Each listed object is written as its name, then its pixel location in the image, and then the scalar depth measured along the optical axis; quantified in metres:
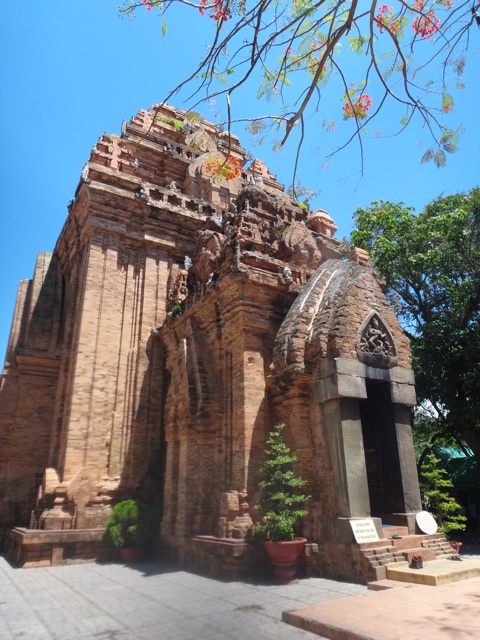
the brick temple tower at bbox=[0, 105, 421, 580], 8.65
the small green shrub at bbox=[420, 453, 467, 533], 9.63
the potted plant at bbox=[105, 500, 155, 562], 10.28
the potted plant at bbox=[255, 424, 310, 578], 7.79
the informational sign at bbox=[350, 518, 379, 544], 7.47
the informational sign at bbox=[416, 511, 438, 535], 8.36
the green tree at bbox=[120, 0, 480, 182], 4.13
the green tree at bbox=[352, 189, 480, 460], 14.98
